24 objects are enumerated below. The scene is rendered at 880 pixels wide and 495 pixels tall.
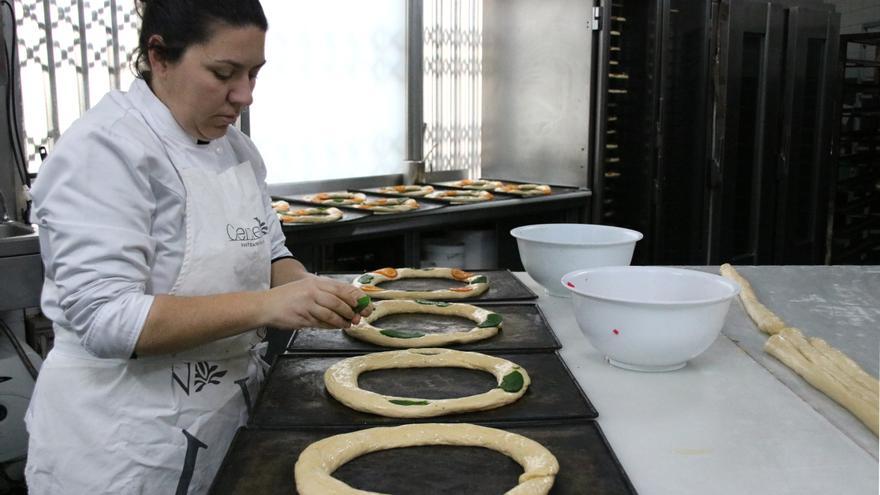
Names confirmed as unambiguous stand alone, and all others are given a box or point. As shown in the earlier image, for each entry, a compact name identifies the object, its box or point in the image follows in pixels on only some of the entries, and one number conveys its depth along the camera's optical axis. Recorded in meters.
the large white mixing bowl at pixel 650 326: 1.45
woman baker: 1.33
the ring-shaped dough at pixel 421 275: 2.04
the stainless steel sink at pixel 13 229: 2.91
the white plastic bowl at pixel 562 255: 1.97
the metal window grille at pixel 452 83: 4.75
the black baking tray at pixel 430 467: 1.06
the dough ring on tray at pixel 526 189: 4.29
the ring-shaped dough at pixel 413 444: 1.03
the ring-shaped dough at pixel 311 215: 3.19
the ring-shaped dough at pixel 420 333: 1.66
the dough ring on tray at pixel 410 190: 4.23
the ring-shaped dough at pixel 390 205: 3.51
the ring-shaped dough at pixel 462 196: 3.91
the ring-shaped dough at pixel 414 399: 1.30
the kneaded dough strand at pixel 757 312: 1.78
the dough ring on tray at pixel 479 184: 4.57
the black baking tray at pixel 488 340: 1.65
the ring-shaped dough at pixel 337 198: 3.86
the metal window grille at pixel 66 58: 3.18
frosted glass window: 4.02
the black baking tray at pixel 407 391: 1.29
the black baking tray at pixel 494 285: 2.07
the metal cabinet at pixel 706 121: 4.77
